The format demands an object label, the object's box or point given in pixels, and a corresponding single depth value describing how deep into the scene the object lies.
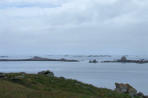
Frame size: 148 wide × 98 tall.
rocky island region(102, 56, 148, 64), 166.55
